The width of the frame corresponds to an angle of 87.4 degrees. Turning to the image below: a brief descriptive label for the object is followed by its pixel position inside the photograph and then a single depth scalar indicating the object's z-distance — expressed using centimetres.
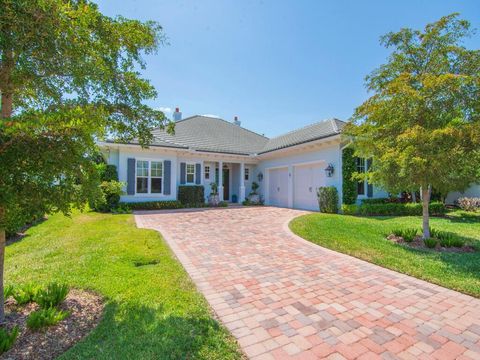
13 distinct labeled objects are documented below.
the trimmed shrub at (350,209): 1205
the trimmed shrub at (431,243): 664
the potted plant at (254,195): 1813
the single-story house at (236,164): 1380
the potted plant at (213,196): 1675
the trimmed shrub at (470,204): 1361
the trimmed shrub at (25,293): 350
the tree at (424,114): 593
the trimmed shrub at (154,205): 1380
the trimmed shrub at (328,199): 1262
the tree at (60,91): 243
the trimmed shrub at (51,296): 339
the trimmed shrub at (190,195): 1567
